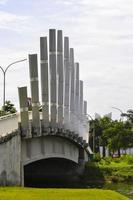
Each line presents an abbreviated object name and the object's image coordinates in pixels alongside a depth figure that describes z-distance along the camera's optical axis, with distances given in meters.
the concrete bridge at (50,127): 55.22
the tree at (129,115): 142.85
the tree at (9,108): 105.68
